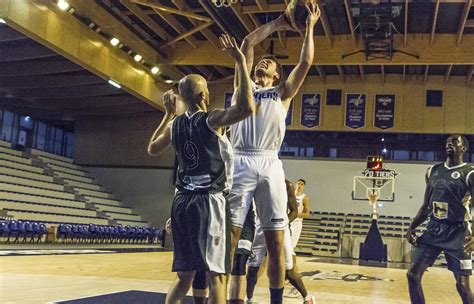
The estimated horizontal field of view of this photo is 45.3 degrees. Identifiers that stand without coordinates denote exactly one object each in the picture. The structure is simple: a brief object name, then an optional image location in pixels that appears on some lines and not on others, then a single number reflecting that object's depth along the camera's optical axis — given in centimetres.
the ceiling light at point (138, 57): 1844
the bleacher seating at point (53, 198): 1794
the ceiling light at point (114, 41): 1683
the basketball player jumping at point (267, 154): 379
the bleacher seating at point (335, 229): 2267
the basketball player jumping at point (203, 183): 318
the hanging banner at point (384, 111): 2183
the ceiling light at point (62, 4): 1409
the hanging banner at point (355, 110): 2202
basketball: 409
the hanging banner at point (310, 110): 2234
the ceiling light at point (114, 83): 1784
